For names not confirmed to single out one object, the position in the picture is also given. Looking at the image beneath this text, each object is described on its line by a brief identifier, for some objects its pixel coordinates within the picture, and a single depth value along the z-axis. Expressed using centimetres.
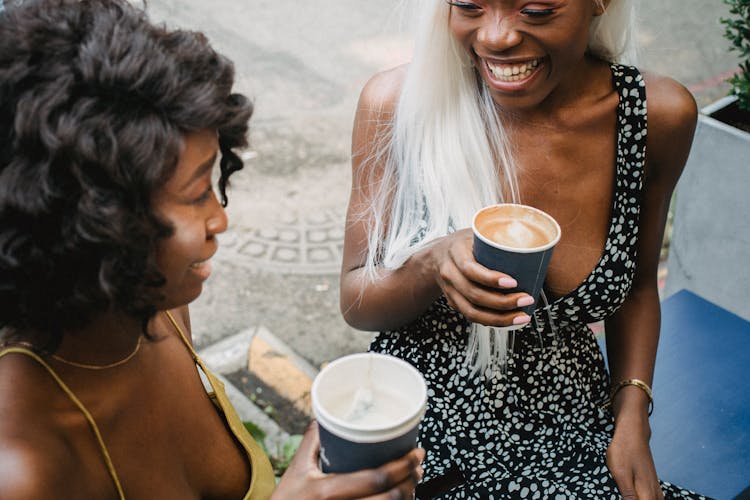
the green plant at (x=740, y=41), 343
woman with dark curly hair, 123
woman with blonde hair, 217
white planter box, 337
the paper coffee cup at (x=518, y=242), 164
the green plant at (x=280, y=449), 317
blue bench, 246
